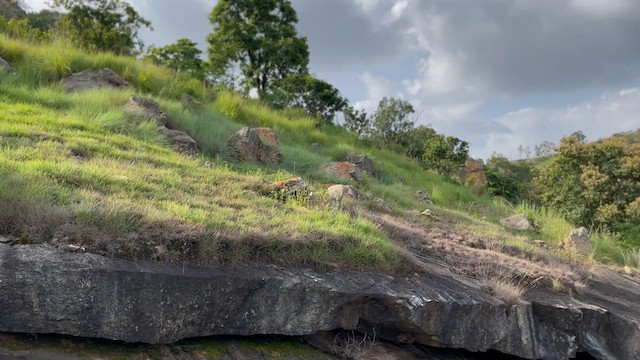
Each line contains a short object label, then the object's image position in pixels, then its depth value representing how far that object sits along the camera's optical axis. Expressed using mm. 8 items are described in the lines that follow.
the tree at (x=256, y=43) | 19609
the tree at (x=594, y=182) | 13828
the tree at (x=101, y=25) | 13531
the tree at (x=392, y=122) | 21688
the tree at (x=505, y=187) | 21084
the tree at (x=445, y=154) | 19469
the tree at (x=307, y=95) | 17609
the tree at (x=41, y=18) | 20558
